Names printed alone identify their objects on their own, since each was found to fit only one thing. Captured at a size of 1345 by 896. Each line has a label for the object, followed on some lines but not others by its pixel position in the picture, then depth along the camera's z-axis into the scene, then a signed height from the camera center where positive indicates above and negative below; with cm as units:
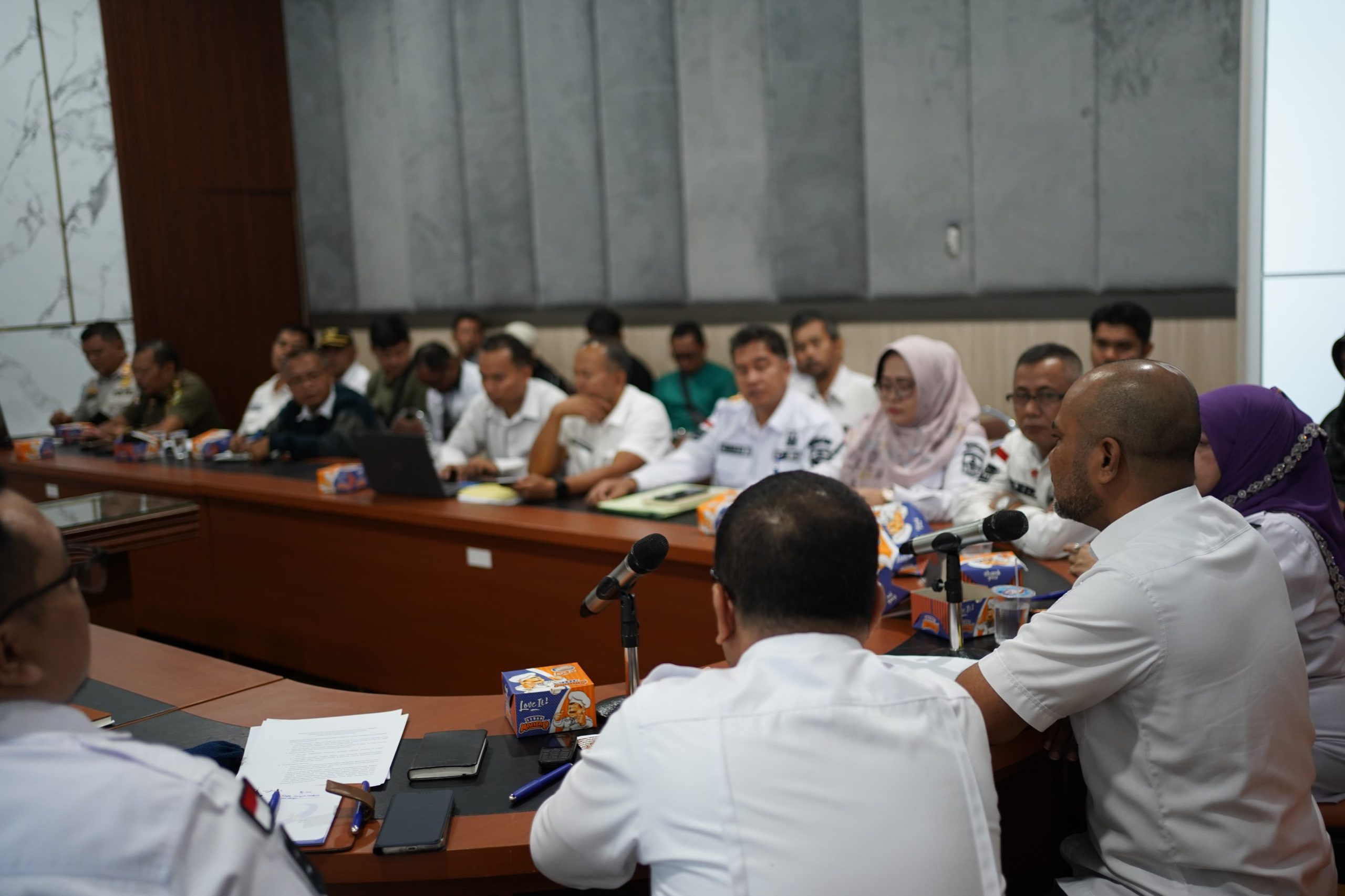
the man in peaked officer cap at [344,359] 695 -22
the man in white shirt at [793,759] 107 -47
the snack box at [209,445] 495 -53
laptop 367 -50
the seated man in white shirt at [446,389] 609 -40
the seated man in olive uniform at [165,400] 584 -37
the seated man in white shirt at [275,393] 591 -36
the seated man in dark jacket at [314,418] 474 -42
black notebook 161 -67
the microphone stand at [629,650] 173 -56
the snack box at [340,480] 393 -57
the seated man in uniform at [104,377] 638 -25
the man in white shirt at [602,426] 413 -45
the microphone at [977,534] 176 -41
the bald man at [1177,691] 144 -55
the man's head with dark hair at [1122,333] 409 -16
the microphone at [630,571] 158 -40
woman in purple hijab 186 -41
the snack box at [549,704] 174 -64
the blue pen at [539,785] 154 -69
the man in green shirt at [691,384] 627 -45
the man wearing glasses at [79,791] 95 -42
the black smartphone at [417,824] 140 -68
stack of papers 150 -68
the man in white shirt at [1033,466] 265 -50
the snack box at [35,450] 521 -54
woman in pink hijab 332 -41
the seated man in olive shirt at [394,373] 653 -32
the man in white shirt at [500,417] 442 -43
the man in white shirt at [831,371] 527 -34
